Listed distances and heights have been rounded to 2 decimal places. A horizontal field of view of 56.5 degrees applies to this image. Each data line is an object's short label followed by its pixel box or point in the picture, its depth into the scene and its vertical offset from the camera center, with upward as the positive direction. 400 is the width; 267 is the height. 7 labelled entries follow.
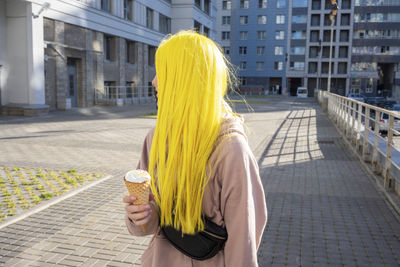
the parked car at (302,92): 66.88 -0.07
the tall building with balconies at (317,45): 72.31 +9.15
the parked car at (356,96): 47.89 -0.44
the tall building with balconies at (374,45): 69.44 +9.09
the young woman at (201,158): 1.60 -0.30
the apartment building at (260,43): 74.31 +9.71
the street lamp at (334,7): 29.38 +6.75
